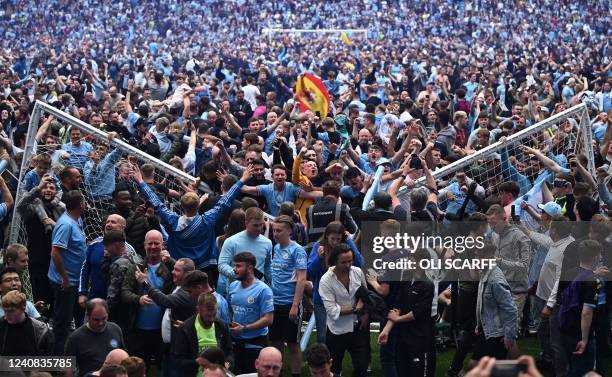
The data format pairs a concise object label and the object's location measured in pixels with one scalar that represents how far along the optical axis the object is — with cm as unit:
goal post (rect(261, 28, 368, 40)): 5178
